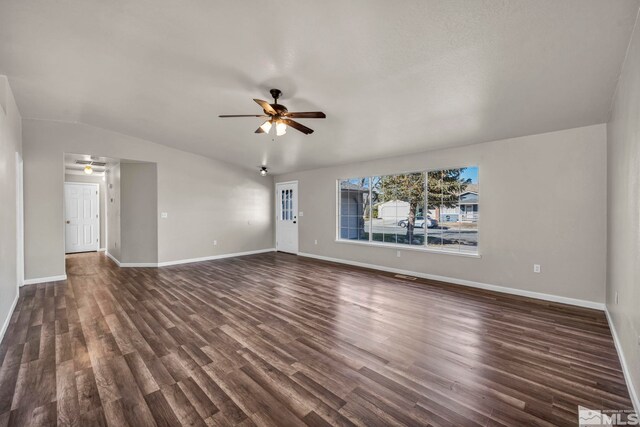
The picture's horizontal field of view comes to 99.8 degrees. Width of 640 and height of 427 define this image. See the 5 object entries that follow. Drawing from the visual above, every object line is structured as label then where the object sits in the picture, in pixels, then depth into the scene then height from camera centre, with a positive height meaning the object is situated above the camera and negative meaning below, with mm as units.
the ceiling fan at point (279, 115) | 3008 +1109
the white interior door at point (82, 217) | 7637 -123
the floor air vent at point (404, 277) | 5039 -1253
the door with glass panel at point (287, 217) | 7771 -159
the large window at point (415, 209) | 4664 +33
